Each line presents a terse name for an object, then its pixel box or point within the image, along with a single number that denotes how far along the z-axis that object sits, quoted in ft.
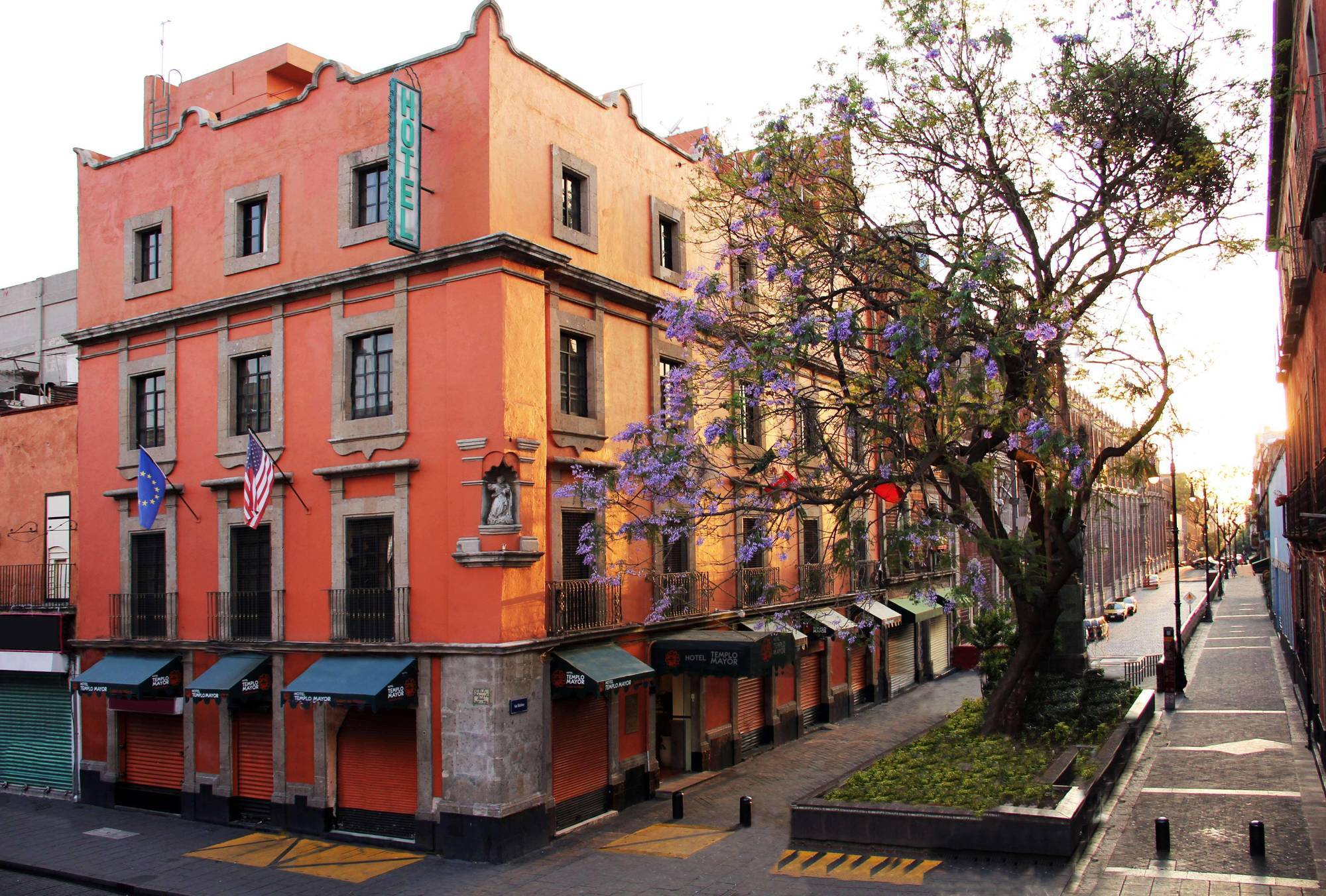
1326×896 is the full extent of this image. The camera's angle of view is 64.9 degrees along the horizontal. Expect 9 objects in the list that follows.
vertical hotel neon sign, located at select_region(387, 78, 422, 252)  56.29
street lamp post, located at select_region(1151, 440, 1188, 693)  97.66
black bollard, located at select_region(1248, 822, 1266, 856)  47.16
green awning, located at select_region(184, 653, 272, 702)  62.54
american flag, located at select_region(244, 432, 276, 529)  59.77
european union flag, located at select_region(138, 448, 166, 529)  65.77
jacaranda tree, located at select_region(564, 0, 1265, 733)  53.31
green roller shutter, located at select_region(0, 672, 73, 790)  74.13
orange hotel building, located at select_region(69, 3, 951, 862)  57.00
